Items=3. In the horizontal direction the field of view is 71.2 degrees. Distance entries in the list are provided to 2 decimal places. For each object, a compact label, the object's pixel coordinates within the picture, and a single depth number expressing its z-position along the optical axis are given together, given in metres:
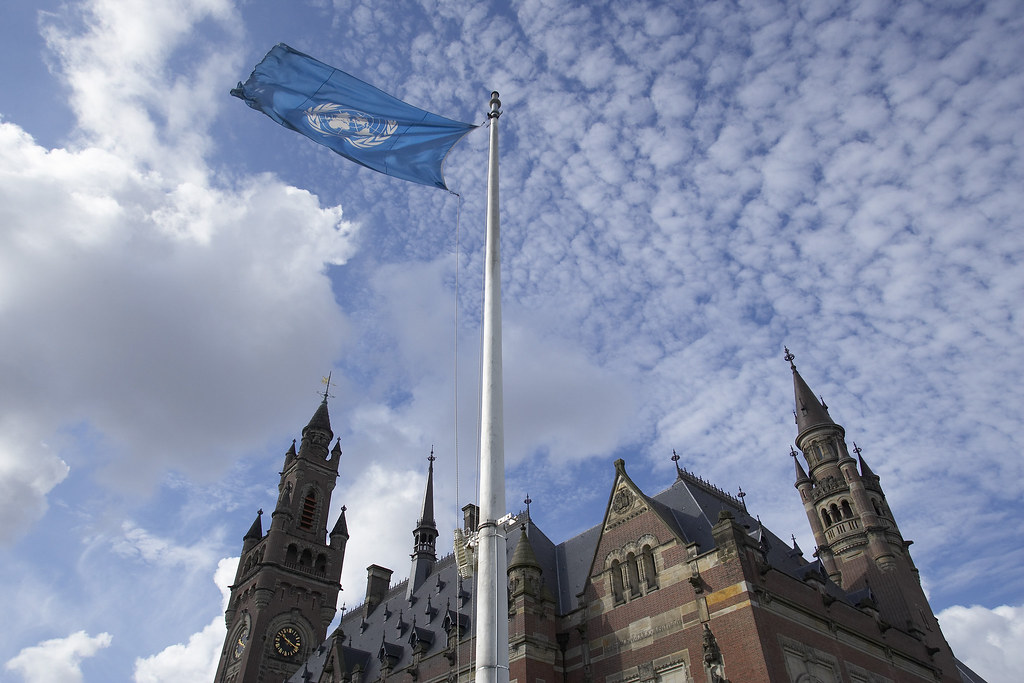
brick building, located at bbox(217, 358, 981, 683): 27.27
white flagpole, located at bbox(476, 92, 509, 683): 11.38
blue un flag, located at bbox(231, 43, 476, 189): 17.44
